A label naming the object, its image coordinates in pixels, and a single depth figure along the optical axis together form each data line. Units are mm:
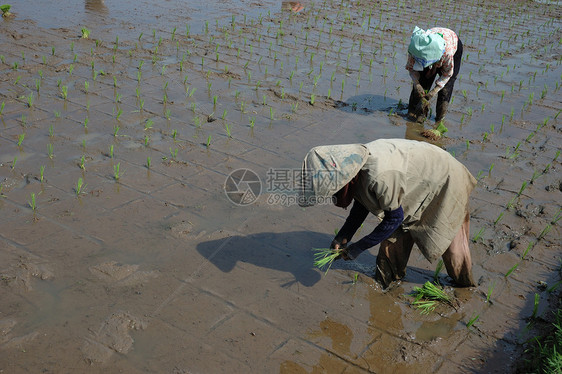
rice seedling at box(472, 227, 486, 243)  4038
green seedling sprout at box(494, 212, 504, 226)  4242
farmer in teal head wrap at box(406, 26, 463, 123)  5391
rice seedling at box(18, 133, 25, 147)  4734
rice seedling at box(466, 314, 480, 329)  3185
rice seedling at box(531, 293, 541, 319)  3268
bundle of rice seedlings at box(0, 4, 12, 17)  8352
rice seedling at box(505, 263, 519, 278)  3641
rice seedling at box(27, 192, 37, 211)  3859
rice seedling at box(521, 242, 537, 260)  3831
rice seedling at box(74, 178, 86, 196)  4129
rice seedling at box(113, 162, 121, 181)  4418
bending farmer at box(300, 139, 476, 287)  2586
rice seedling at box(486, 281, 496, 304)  3429
